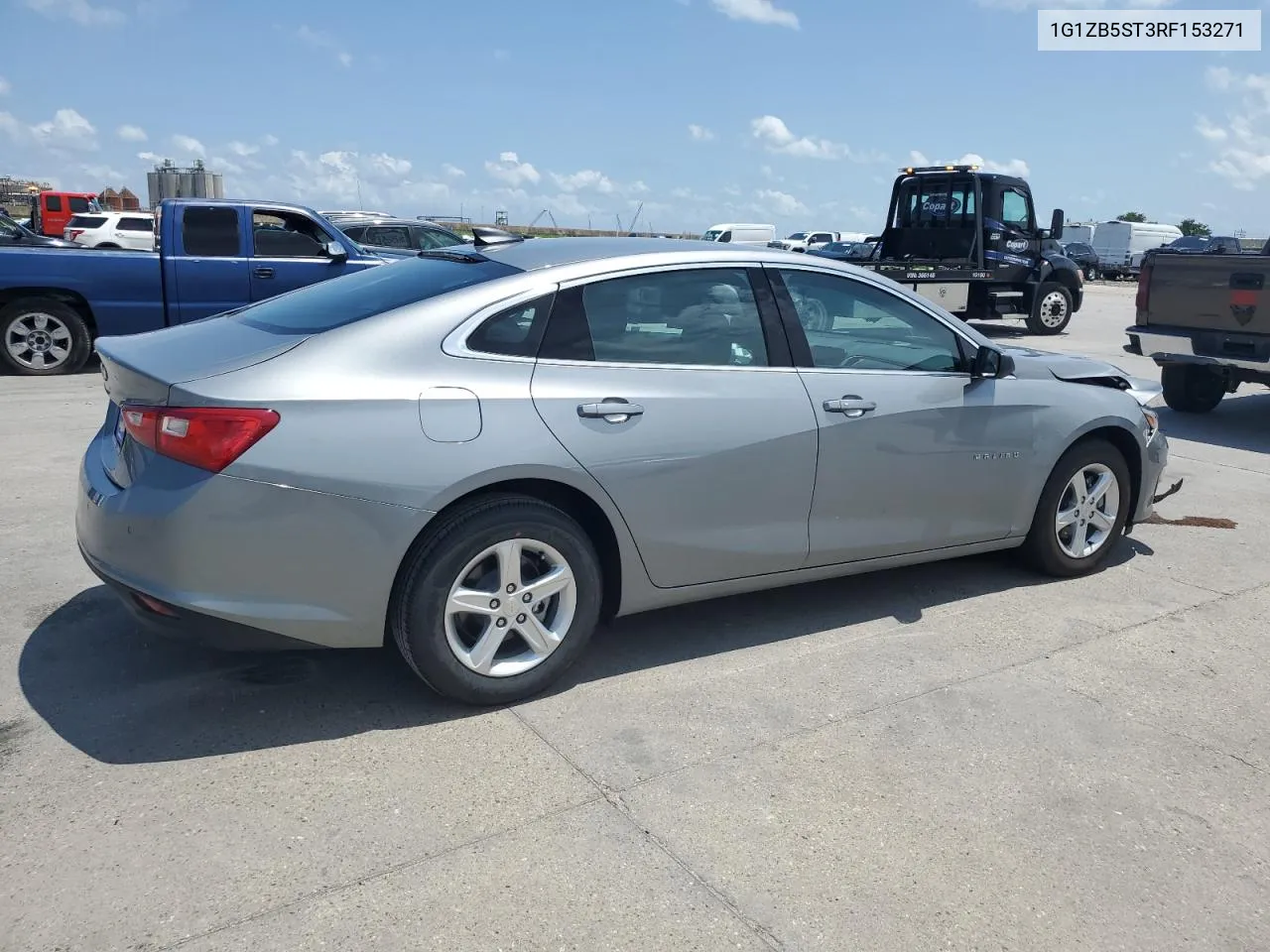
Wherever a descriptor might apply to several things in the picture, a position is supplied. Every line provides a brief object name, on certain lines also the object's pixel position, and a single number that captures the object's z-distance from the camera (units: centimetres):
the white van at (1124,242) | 4831
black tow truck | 1653
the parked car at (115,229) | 2569
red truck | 3966
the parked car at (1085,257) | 4622
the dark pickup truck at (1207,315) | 888
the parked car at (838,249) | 3397
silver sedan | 329
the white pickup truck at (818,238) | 5025
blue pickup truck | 1058
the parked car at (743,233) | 4000
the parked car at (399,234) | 1780
